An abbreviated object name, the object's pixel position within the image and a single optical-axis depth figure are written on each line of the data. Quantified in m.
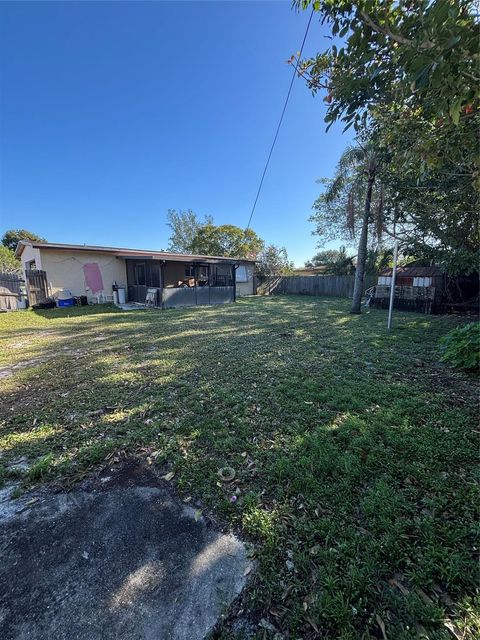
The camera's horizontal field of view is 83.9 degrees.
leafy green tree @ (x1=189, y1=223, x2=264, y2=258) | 24.72
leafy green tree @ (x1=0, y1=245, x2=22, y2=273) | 26.12
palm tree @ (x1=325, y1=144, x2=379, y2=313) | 9.15
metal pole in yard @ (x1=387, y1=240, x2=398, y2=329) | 6.63
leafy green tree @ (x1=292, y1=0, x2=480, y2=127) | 1.62
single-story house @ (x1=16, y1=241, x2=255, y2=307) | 12.11
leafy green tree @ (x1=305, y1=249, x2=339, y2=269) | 32.29
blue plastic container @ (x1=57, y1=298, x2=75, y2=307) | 12.02
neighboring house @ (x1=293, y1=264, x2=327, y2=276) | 27.88
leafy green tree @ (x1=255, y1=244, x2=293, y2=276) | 22.64
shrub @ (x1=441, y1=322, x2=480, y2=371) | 4.12
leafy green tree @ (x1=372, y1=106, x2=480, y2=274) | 2.92
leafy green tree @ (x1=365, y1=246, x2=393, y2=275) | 15.49
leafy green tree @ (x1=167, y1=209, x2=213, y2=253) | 30.02
